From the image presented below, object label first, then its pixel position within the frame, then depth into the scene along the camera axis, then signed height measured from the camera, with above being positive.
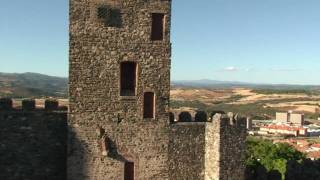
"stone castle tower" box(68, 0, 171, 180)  17.94 -0.33
